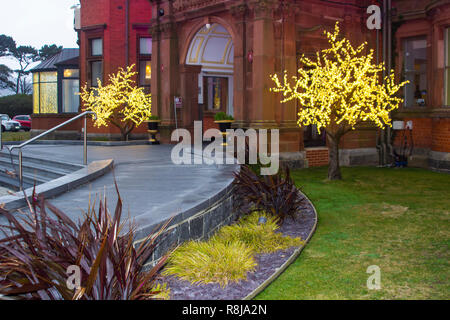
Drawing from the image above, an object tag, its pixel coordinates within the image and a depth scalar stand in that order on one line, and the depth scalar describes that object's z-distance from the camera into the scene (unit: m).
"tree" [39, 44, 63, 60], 76.57
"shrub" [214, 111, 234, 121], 16.28
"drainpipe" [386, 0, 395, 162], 17.56
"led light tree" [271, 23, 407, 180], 13.02
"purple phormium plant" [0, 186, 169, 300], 4.08
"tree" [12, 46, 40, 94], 74.25
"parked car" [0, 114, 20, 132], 42.91
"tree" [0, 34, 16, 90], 72.00
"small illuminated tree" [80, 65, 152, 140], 20.70
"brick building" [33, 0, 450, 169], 15.57
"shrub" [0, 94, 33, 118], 54.38
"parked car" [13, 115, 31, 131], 45.84
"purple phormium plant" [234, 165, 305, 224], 8.77
